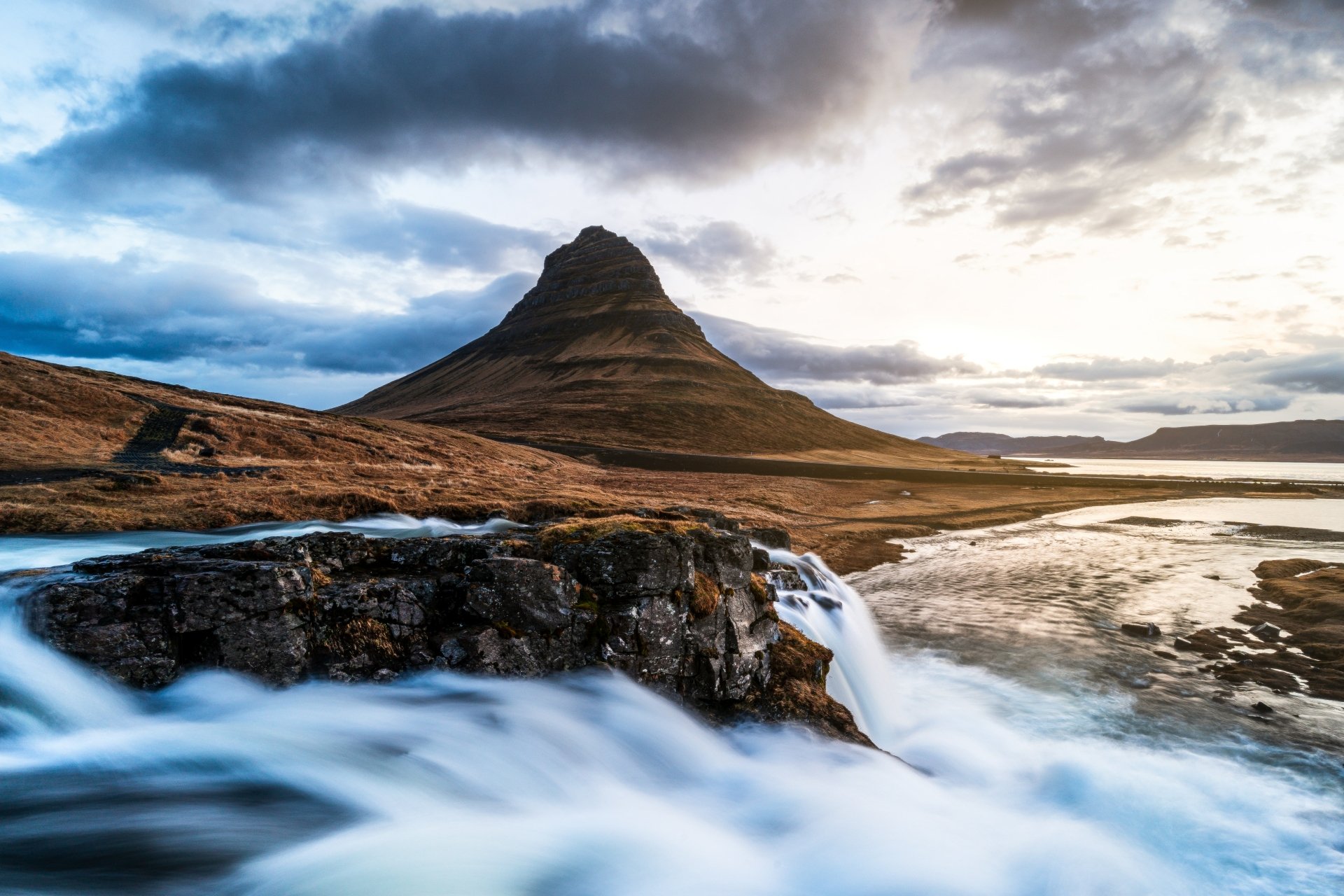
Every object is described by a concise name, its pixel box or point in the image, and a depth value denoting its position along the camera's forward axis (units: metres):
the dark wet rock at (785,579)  18.95
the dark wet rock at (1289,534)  42.38
